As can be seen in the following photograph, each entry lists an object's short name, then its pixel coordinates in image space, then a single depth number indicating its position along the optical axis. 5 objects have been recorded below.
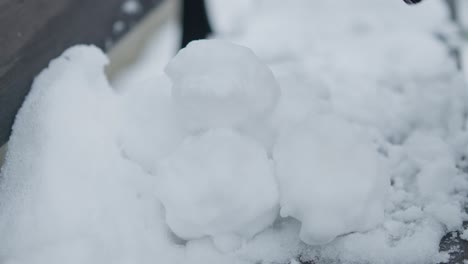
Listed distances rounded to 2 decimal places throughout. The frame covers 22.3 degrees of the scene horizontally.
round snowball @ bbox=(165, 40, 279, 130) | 0.72
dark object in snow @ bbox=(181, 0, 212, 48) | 1.25
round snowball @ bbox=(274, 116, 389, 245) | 0.71
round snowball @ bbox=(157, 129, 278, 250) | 0.71
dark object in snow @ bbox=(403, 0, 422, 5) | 0.71
